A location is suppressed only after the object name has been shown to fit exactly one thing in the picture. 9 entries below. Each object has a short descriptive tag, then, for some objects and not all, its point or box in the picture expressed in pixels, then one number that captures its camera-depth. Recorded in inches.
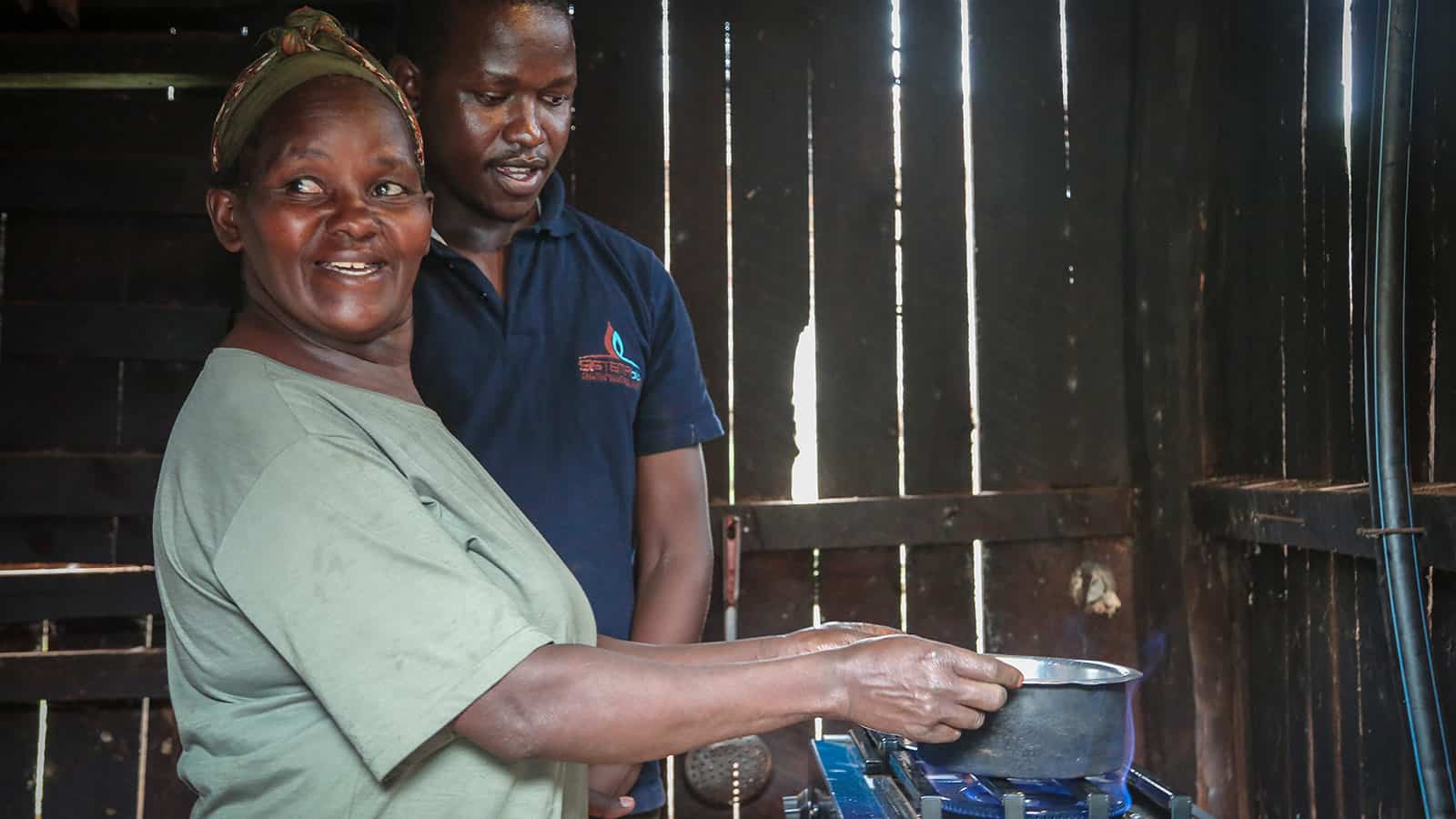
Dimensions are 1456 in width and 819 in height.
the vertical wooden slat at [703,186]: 140.4
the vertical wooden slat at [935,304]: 145.9
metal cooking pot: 69.5
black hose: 87.4
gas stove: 72.6
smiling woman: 52.7
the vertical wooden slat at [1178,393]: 138.6
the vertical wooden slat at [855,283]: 143.7
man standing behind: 97.4
